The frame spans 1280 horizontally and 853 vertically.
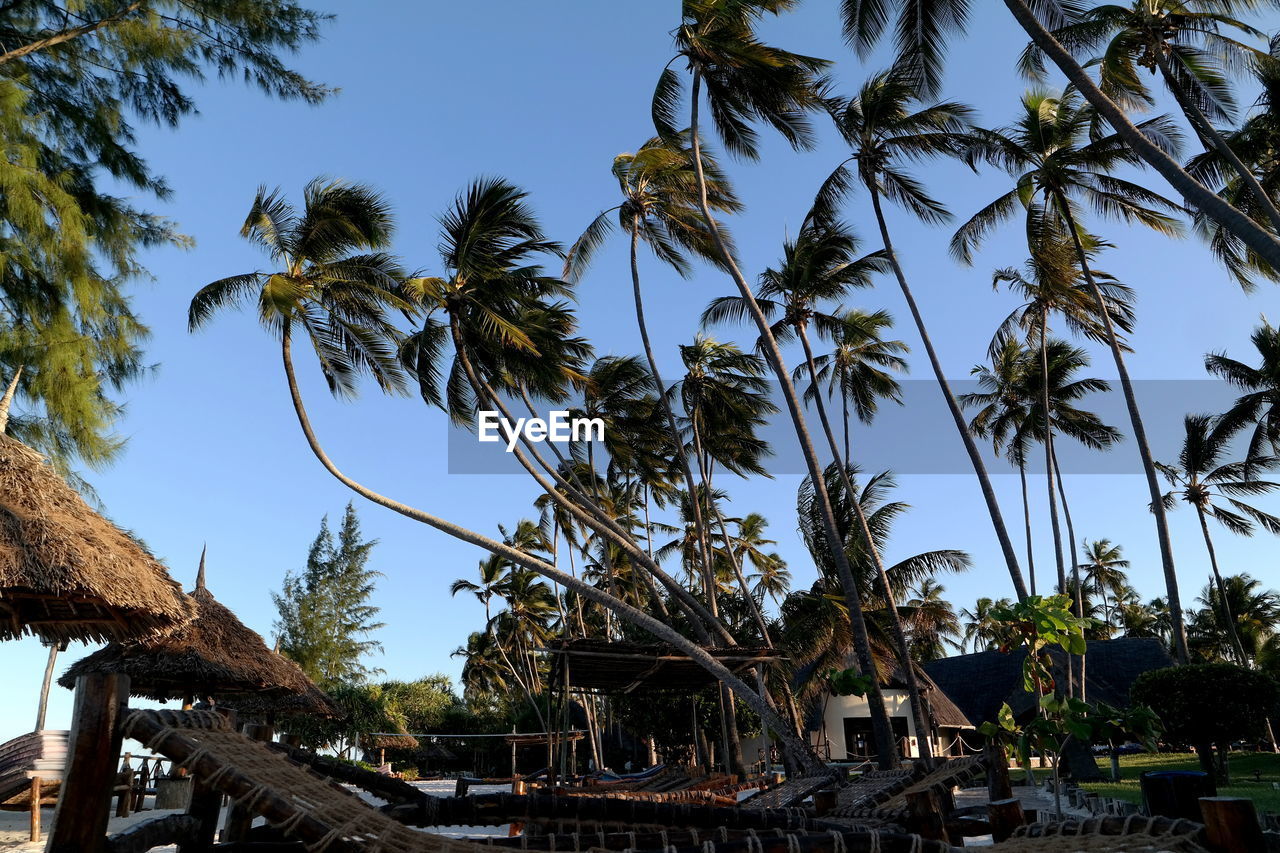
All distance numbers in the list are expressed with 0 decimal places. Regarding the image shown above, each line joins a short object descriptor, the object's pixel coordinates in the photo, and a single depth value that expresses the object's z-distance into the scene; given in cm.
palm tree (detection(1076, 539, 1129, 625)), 4003
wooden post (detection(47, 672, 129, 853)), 254
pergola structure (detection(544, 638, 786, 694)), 1070
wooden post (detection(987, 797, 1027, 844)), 355
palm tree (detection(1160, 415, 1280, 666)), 2261
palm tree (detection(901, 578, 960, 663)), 2138
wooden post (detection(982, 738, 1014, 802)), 630
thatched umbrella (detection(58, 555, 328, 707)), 1188
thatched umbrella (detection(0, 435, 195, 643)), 679
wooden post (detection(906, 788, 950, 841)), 371
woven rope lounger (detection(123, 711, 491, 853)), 253
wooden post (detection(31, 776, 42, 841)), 683
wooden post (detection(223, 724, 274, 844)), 372
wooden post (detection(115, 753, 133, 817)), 872
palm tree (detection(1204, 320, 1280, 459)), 1996
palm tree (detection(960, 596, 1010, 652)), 4381
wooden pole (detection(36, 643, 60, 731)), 1470
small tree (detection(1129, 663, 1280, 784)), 1214
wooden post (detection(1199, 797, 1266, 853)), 237
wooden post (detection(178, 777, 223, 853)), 333
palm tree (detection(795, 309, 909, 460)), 1991
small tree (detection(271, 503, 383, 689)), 2856
